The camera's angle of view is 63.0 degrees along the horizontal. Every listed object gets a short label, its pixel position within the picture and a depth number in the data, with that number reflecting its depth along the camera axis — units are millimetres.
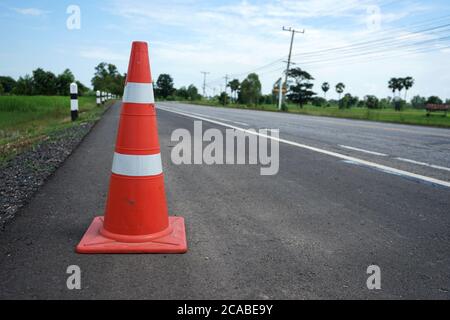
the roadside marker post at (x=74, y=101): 11773
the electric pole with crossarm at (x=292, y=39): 50994
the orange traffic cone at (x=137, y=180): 2586
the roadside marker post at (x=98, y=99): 23166
